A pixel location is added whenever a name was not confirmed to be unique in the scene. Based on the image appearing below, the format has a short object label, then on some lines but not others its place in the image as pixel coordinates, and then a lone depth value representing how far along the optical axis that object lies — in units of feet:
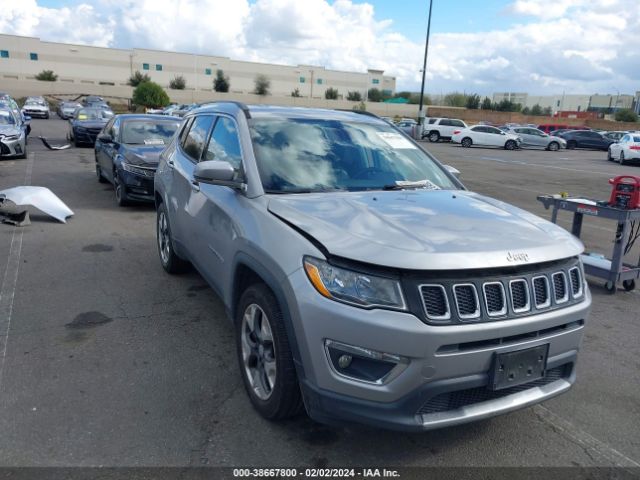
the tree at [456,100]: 327.67
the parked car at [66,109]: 136.81
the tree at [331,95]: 319.57
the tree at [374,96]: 343.87
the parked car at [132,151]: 29.84
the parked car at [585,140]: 128.47
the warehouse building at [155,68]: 294.25
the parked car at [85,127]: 65.67
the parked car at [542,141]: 118.93
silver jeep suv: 8.01
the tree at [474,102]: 276.25
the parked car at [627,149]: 87.40
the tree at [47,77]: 266.98
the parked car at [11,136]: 49.10
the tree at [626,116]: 231.22
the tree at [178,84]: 274.36
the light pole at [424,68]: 118.32
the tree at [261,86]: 297.94
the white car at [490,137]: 113.50
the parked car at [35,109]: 137.18
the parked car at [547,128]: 161.63
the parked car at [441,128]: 123.65
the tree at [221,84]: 293.23
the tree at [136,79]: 263.45
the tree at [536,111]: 308.65
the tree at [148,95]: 184.85
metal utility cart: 18.44
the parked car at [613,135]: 130.28
